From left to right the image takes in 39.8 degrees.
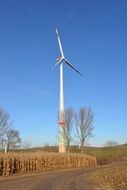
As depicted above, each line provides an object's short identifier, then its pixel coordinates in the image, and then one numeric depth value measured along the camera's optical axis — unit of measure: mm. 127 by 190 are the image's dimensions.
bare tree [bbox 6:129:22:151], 38026
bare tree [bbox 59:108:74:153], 41914
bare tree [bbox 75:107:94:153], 42581
